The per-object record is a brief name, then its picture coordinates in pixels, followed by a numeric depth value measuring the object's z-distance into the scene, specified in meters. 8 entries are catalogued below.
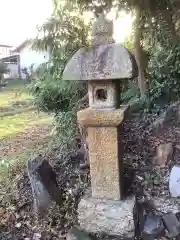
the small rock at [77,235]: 2.79
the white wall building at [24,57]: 27.73
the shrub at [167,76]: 4.95
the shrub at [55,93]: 4.63
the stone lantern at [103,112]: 2.50
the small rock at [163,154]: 3.49
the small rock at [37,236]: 2.88
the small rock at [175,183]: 3.10
